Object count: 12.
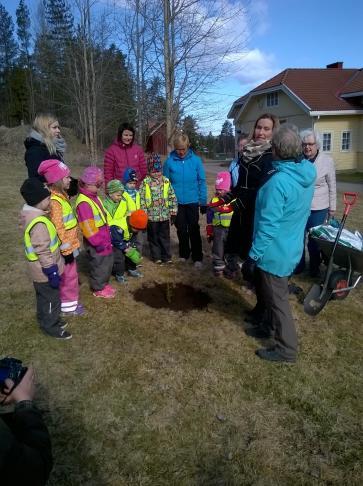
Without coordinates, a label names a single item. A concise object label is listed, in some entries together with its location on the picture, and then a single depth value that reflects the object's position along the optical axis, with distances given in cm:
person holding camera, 122
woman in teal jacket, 286
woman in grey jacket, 461
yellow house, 2372
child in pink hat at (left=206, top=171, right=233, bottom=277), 491
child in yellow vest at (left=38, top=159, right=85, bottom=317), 368
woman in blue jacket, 547
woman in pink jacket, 550
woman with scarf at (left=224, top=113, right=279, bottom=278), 394
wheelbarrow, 361
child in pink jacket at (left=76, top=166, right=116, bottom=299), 412
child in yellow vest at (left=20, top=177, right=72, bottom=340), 330
